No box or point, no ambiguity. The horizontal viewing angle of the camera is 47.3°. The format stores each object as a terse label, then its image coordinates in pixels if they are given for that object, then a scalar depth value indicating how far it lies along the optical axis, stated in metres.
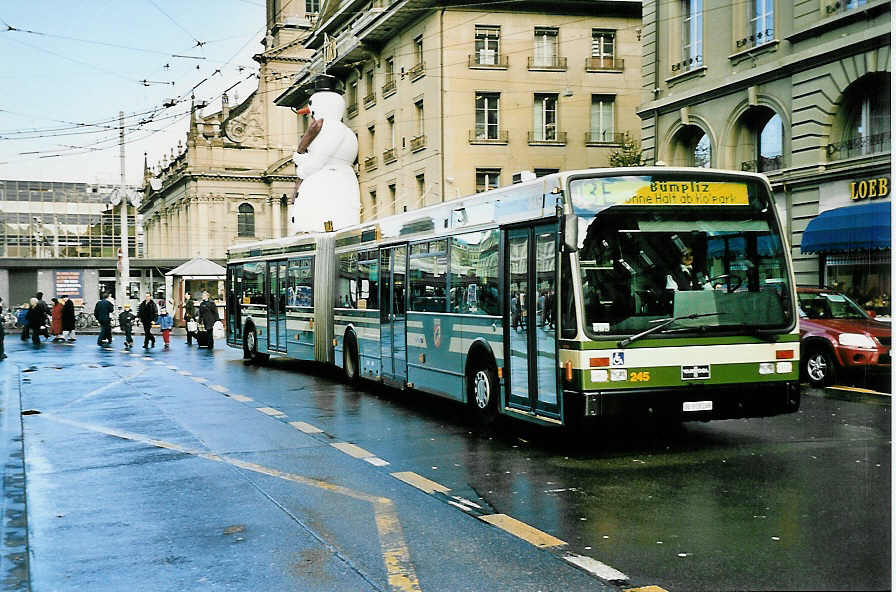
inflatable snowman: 34.47
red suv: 15.98
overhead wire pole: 45.06
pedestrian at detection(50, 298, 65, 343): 39.72
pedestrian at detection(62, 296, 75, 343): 38.88
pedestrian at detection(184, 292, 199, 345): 36.12
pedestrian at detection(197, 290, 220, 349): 32.31
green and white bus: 9.51
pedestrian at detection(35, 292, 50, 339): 38.12
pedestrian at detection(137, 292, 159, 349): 33.44
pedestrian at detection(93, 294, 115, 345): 33.50
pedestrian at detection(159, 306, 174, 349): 33.97
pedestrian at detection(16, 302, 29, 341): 39.44
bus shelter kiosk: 44.22
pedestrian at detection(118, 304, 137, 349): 33.28
